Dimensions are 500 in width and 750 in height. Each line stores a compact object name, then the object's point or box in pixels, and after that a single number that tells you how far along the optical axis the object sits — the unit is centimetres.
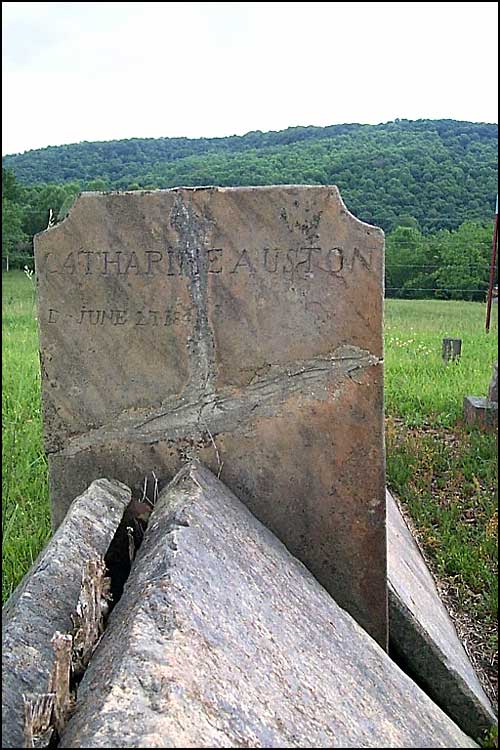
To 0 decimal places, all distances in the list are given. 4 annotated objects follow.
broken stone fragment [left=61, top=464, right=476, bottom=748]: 125
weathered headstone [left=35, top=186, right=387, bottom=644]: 241
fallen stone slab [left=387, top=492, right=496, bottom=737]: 261
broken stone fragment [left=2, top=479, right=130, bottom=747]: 144
